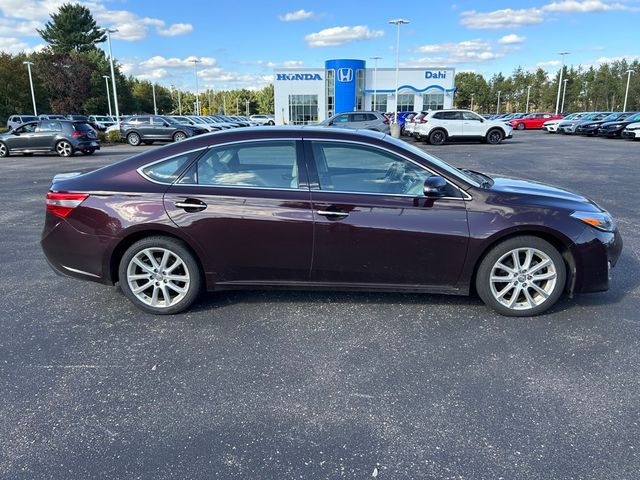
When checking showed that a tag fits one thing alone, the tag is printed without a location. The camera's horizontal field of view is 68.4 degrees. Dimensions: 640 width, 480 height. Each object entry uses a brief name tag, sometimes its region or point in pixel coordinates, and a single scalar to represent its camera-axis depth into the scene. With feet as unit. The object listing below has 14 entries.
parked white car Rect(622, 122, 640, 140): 87.35
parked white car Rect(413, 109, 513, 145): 83.20
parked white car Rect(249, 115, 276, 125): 177.06
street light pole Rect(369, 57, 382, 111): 180.04
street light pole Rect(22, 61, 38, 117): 177.18
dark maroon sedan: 12.39
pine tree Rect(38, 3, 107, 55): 252.21
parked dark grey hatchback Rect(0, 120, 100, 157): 65.41
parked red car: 154.99
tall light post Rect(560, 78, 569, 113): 260.07
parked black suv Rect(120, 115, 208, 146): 89.25
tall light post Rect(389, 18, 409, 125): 134.02
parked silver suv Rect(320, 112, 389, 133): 84.28
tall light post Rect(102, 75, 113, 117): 214.59
